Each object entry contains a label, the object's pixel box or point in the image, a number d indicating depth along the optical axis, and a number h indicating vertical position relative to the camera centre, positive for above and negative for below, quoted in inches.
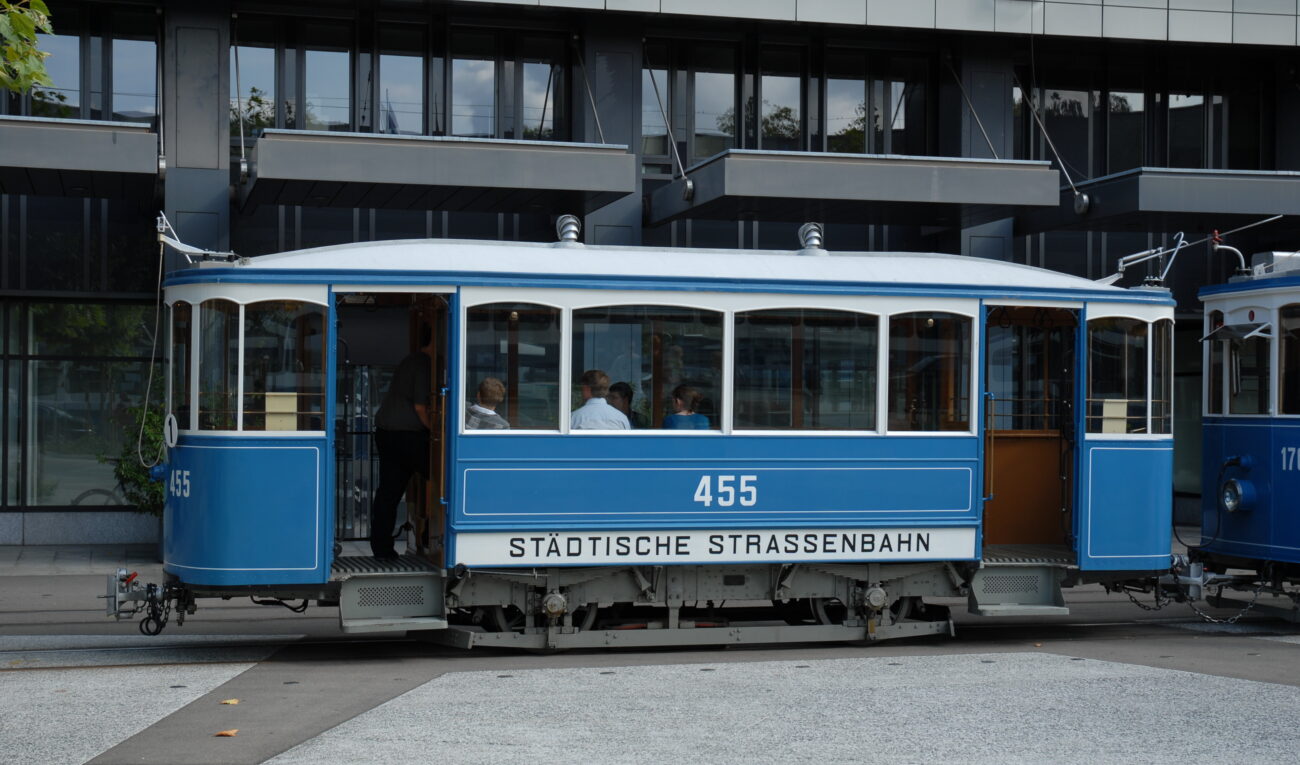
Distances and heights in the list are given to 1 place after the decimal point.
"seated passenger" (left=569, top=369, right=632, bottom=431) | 404.2 -4.1
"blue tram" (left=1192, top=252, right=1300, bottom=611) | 479.8 -8.7
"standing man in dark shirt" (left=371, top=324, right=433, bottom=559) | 422.0 -12.3
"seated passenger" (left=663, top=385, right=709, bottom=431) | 410.6 -4.8
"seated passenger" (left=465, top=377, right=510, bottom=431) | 398.9 -3.5
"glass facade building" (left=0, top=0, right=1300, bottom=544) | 687.1 +135.7
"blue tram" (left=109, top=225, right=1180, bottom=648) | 388.5 -12.7
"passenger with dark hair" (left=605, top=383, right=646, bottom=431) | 407.2 -0.7
